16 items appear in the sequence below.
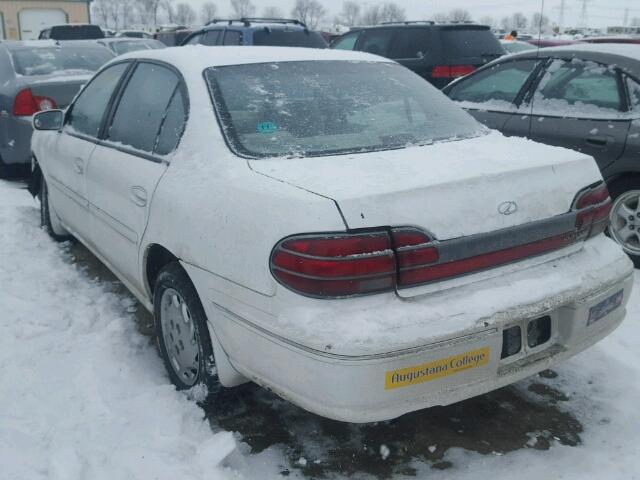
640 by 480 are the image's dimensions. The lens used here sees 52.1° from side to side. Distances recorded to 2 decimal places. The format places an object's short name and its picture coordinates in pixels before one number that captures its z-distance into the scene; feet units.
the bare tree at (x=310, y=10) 319.06
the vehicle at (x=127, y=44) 45.85
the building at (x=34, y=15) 110.42
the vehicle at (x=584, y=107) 14.89
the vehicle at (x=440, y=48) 30.45
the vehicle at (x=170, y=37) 67.92
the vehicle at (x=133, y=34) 81.48
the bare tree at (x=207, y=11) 340.39
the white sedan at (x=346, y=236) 7.09
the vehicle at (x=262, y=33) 33.06
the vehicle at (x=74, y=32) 56.75
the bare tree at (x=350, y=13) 352.28
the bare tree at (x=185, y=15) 335.47
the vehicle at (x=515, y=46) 51.44
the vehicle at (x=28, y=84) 22.65
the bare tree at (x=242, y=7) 334.30
